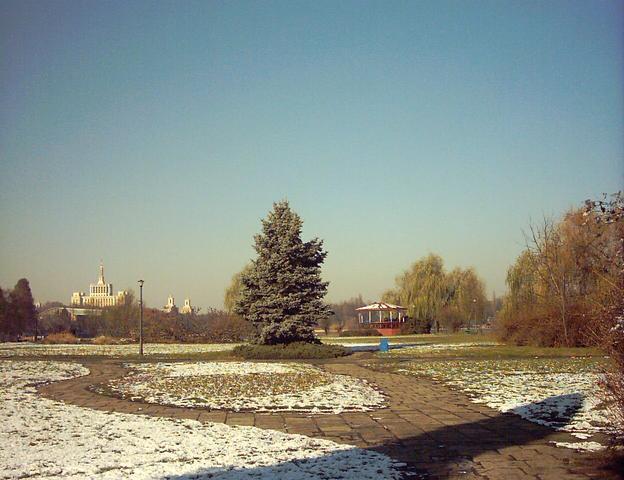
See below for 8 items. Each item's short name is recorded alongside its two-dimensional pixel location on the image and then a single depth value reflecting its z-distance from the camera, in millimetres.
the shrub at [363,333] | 56266
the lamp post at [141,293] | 27891
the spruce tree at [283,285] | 25641
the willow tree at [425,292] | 58062
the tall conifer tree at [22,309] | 56156
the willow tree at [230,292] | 59112
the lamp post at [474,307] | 59834
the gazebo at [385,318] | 57031
